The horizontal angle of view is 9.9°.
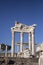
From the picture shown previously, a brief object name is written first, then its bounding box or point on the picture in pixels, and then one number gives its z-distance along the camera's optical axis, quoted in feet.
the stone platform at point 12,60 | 50.59
